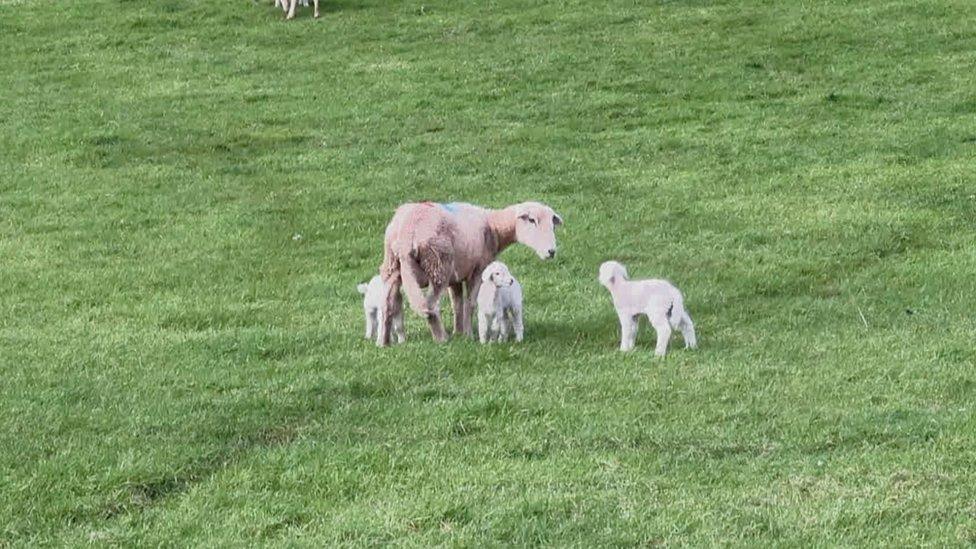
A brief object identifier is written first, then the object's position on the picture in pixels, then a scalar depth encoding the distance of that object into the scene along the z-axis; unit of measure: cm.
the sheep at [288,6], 3176
